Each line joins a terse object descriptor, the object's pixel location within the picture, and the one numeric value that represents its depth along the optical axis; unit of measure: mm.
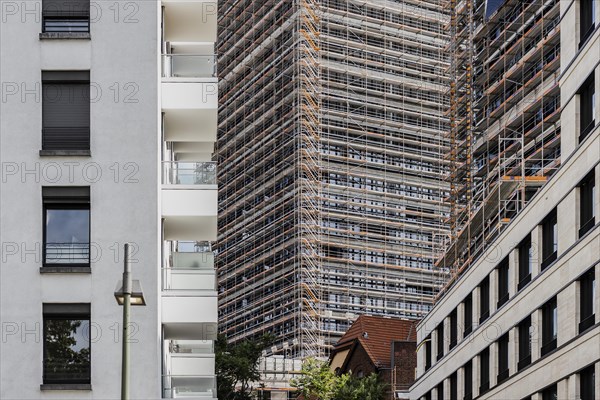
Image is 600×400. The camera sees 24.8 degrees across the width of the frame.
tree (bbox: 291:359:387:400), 65062
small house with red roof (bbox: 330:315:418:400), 72312
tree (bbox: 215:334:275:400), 57000
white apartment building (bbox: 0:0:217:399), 25984
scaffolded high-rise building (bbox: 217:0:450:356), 98562
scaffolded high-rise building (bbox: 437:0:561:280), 55812
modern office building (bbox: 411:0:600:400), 36625
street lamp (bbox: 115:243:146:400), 17891
